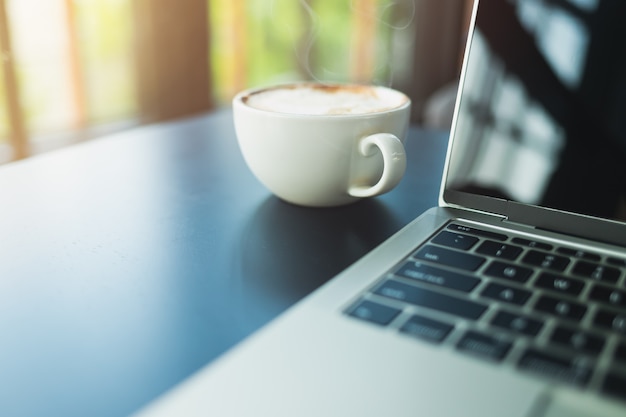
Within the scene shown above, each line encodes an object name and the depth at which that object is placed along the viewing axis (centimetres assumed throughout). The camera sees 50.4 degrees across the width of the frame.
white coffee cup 51
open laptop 29
